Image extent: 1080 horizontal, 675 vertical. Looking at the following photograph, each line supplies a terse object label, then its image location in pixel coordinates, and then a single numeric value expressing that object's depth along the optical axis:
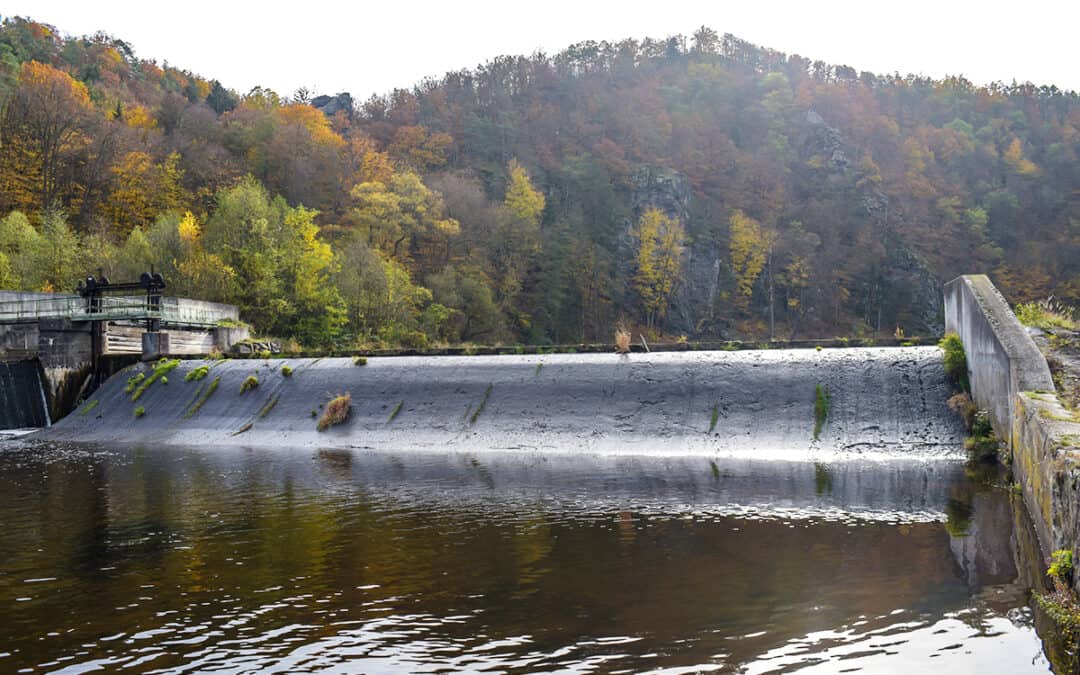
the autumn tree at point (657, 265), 77.19
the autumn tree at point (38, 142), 56.25
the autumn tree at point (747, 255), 84.69
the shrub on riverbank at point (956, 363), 19.24
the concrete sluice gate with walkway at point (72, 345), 30.31
